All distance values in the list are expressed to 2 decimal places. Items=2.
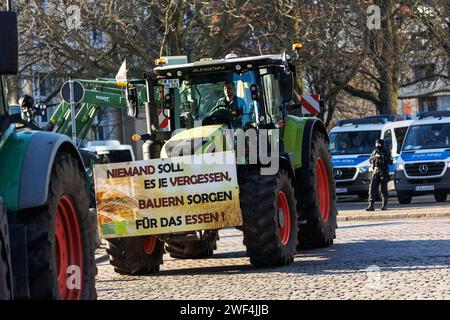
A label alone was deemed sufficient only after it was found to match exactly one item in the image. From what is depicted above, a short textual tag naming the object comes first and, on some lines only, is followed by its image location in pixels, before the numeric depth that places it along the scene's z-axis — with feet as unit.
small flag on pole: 58.95
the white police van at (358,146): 106.11
